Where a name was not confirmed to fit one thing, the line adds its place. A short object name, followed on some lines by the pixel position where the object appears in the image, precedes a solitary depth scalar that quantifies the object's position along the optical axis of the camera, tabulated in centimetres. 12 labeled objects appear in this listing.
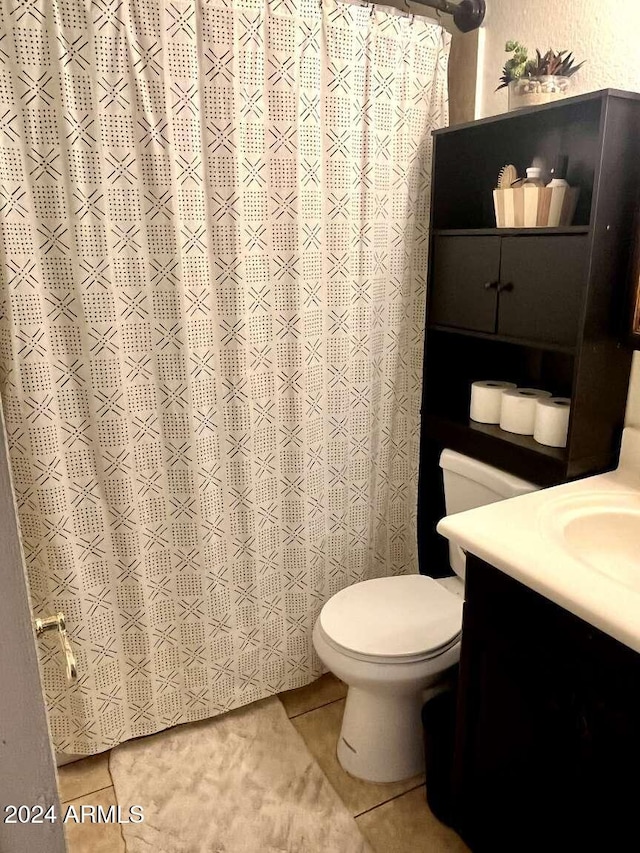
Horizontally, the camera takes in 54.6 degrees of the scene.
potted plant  148
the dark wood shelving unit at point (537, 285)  140
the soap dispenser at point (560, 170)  159
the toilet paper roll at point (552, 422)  156
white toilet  155
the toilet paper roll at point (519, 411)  167
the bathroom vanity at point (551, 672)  101
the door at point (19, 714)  53
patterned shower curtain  139
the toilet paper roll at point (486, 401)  179
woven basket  151
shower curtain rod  178
